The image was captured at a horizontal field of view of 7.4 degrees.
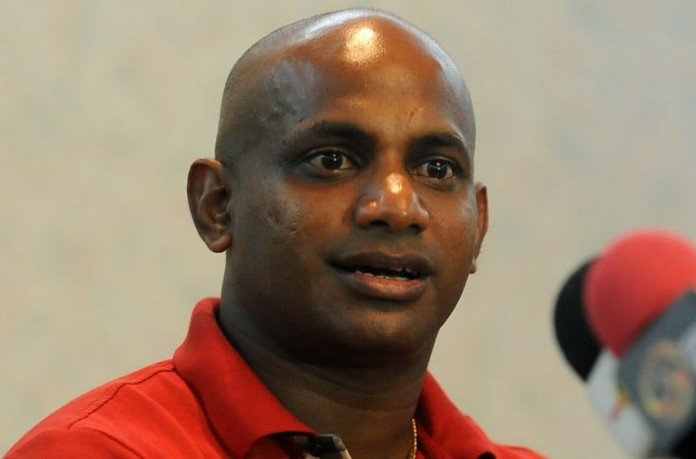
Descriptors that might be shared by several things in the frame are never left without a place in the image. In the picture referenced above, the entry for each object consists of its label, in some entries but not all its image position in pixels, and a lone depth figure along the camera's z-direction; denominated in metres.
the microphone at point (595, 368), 2.35
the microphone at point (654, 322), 2.27
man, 2.70
